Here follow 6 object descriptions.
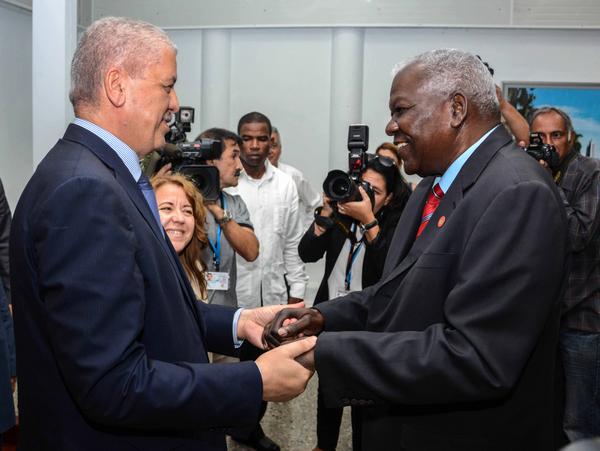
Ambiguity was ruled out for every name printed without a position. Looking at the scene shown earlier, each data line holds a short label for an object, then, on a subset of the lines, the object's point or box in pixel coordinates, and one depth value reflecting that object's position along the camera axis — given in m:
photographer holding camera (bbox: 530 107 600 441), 3.17
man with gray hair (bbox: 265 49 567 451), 1.40
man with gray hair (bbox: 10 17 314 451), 1.17
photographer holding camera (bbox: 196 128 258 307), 3.16
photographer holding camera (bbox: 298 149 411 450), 3.28
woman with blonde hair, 2.72
